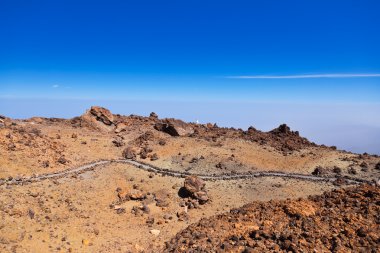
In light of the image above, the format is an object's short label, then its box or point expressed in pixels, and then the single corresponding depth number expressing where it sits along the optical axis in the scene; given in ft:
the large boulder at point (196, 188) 108.58
